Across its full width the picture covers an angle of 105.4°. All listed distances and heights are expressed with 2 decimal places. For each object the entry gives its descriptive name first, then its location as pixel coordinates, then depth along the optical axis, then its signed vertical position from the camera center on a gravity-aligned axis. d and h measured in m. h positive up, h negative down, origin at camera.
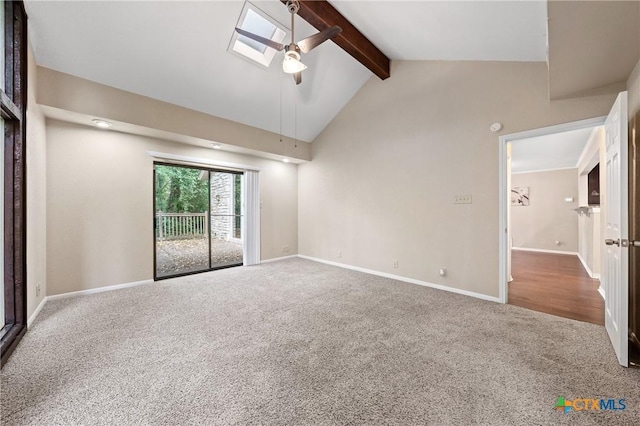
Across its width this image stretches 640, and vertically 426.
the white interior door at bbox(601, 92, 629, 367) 1.87 -0.16
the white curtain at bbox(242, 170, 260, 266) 5.36 -0.12
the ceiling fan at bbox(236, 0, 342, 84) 2.59 +1.88
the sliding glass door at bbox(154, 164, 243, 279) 4.62 -0.11
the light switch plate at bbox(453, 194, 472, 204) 3.46 +0.18
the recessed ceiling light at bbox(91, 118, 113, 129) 3.39 +1.28
